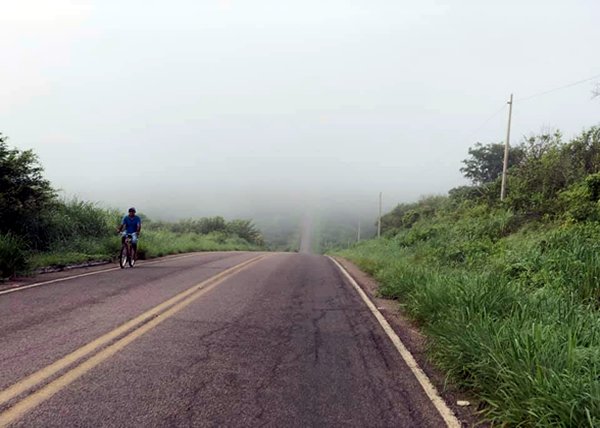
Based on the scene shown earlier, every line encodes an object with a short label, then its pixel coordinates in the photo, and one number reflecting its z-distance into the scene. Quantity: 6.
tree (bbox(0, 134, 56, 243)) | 12.67
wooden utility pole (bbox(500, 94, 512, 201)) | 25.29
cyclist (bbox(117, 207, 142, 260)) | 13.85
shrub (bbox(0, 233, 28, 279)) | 10.26
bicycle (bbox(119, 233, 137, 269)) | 13.63
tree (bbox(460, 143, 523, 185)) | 45.62
